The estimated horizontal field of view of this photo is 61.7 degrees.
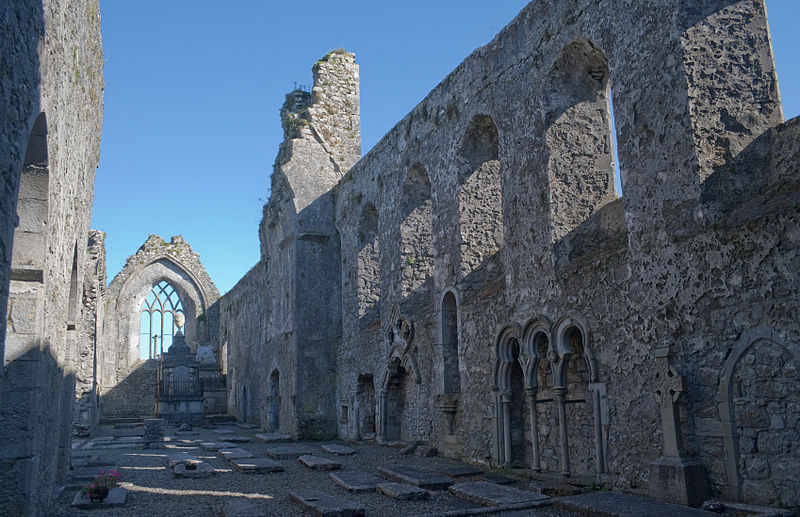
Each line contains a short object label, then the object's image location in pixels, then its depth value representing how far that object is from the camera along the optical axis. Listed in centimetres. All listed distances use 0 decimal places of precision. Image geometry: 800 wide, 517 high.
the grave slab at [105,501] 670
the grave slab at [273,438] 1438
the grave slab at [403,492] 680
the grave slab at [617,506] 513
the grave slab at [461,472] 820
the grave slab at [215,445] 1284
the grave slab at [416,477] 738
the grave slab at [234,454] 1081
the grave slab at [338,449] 1156
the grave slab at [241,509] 595
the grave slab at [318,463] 960
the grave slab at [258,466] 946
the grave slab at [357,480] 752
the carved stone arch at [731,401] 528
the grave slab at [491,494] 616
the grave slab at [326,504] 596
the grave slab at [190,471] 909
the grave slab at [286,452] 1114
